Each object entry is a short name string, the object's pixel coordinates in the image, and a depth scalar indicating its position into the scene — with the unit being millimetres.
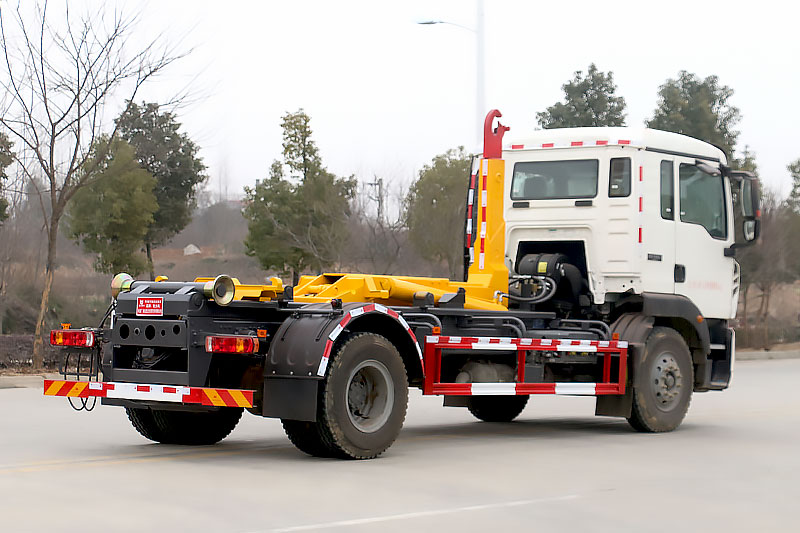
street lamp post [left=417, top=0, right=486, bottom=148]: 23562
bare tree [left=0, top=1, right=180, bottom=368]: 20812
